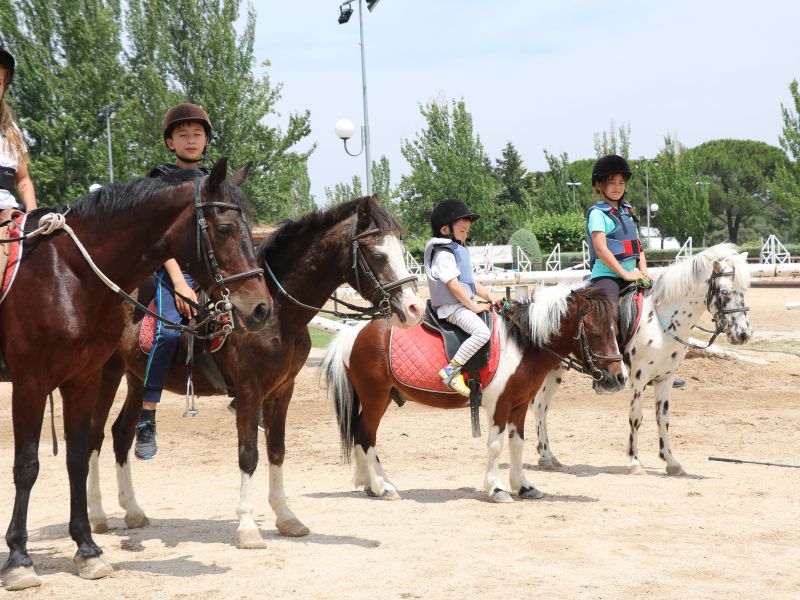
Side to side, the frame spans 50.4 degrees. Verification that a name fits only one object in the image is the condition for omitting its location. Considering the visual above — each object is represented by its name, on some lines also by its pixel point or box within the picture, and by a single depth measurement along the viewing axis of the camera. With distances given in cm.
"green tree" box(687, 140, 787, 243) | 7075
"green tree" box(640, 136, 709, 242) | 5164
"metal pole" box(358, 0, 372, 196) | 1884
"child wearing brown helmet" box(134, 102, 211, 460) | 581
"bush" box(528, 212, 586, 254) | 4980
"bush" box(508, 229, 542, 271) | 4419
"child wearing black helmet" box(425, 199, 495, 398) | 709
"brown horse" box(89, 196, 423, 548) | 556
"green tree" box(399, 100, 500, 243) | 4169
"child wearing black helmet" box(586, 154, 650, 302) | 841
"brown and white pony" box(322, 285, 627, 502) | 720
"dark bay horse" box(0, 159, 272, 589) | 460
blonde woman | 507
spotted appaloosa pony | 834
